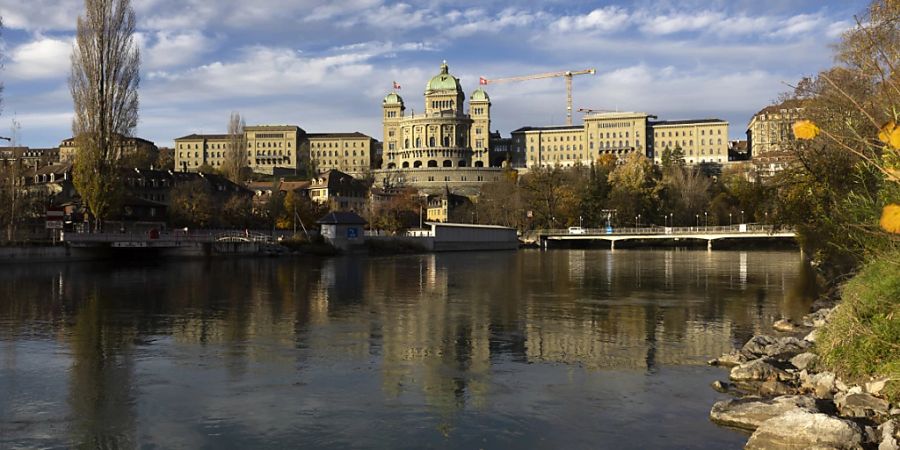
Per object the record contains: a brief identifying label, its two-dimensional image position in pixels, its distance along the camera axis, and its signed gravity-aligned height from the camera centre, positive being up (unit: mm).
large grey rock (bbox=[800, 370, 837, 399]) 15453 -3136
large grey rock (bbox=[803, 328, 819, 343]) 20694 -2931
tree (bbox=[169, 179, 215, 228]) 92125 +2977
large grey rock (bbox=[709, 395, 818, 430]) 14016 -3314
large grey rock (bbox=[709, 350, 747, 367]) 19578 -3284
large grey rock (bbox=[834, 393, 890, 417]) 13648 -3130
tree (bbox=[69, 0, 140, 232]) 65250 +11420
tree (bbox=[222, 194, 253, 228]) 97750 +2711
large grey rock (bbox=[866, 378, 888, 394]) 14284 -2904
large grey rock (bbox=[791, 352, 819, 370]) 17734 -3020
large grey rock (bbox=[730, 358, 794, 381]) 17188 -3187
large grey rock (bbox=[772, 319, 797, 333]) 25767 -3222
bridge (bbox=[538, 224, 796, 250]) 106388 -329
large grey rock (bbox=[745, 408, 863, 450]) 12188 -3265
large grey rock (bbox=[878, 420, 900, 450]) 11748 -3221
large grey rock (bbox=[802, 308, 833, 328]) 24998 -2993
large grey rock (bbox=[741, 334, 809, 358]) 19953 -3085
